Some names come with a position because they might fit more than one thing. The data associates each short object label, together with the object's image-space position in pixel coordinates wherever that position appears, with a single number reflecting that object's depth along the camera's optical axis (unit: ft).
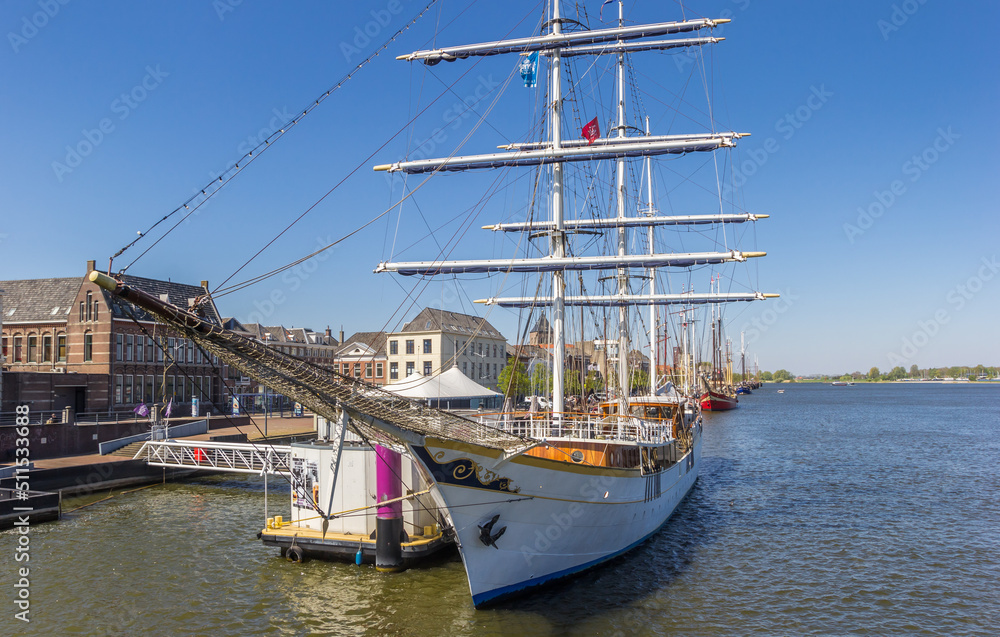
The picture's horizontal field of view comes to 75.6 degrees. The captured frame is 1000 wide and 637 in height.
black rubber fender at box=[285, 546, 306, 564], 56.90
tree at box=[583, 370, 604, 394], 144.66
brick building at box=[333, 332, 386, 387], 219.61
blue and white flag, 68.85
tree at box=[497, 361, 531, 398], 209.07
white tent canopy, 82.78
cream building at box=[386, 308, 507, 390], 213.03
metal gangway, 84.28
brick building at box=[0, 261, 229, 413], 143.13
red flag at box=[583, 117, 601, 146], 73.87
